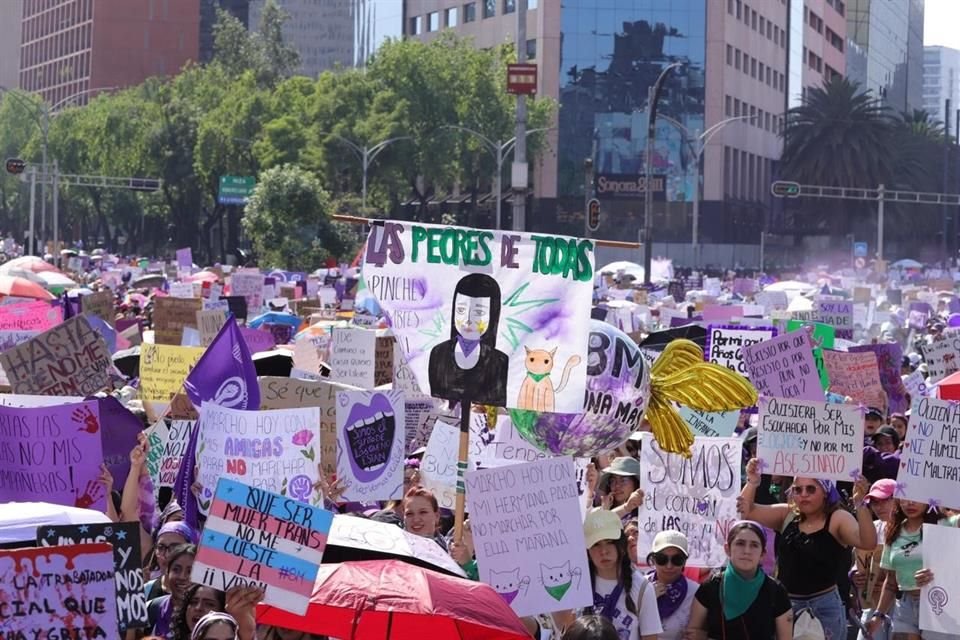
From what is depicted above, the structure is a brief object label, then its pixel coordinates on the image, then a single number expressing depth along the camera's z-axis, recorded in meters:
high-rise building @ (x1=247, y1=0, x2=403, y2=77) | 137.38
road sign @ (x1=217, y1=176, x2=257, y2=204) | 73.50
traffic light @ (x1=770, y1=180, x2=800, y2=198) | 64.62
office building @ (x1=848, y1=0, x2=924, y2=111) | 123.12
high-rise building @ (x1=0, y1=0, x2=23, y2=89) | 158.25
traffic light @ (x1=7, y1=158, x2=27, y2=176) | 58.03
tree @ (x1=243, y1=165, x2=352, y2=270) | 55.81
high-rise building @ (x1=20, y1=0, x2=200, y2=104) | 132.50
